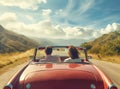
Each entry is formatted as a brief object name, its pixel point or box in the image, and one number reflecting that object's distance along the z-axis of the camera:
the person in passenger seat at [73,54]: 2.40
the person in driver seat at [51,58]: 2.46
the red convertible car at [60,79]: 1.75
